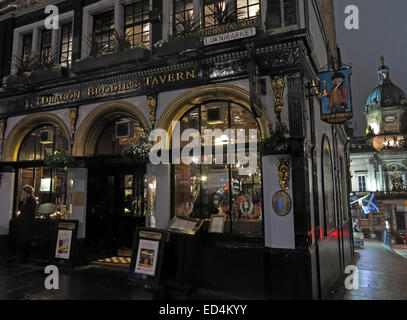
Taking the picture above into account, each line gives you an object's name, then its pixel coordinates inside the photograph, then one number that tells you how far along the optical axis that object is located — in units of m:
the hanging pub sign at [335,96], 7.53
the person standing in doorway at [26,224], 8.81
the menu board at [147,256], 6.67
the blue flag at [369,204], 18.61
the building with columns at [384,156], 56.28
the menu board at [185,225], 6.98
